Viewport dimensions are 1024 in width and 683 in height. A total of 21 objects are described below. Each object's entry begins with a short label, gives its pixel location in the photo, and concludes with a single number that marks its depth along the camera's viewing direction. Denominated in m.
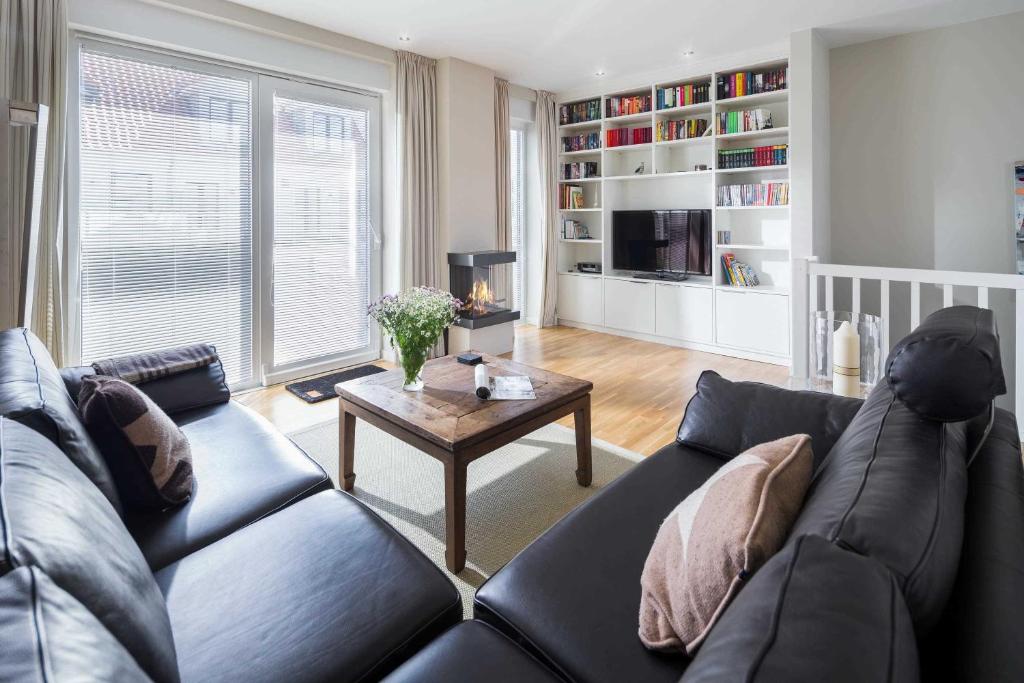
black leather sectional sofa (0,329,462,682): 0.67
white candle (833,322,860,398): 1.82
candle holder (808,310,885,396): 2.27
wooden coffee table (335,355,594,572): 1.95
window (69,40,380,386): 3.31
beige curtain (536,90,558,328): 6.06
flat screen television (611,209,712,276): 5.31
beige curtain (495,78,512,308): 5.45
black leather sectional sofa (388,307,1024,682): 0.57
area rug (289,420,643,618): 2.12
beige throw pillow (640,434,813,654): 0.86
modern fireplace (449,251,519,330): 4.85
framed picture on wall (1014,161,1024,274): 3.94
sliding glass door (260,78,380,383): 4.08
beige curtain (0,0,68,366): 2.86
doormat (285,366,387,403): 3.89
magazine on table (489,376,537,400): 2.37
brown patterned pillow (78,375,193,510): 1.49
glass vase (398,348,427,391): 2.44
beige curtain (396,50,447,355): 4.61
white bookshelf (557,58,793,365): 4.89
